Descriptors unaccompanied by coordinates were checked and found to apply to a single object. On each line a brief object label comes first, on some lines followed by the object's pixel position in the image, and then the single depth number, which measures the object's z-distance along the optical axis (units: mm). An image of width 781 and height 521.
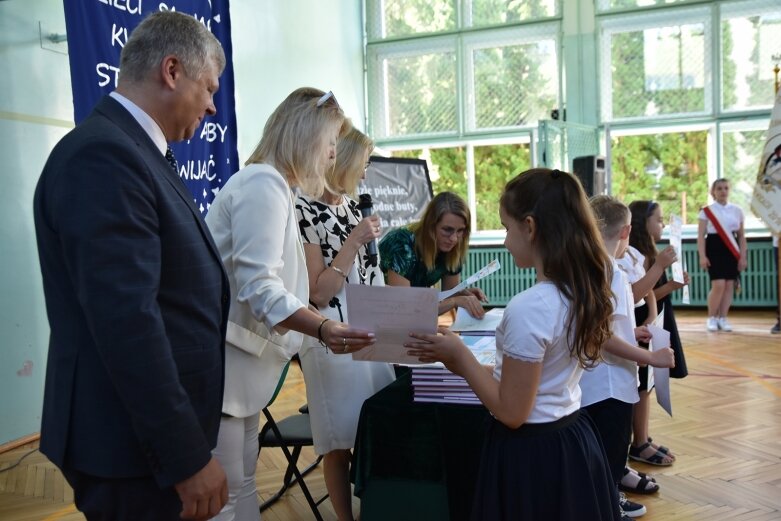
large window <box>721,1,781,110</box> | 8641
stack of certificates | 2135
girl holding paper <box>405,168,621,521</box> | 1554
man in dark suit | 1049
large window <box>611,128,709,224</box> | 9078
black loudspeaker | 7473
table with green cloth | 2137
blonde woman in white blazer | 1632
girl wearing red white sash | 7555
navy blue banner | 3545
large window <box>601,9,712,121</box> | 8938
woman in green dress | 3047
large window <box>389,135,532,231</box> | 9719
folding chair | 2658
